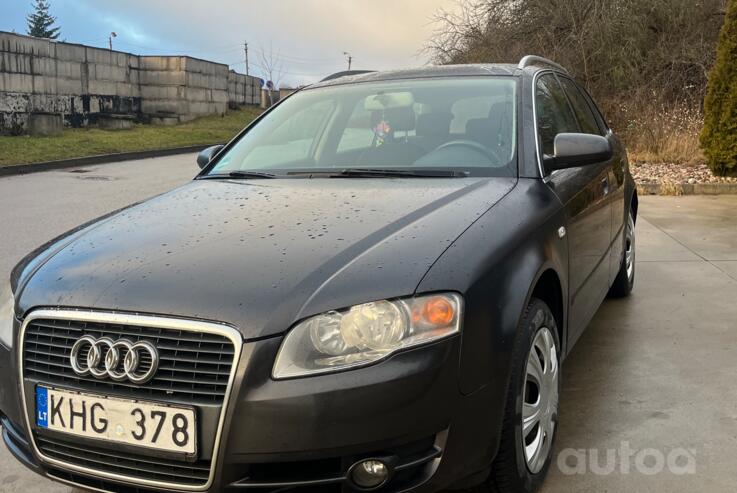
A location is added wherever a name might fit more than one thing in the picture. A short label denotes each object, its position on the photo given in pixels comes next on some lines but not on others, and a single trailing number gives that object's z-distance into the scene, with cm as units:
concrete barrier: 1898
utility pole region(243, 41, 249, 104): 3491
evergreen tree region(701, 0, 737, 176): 1039
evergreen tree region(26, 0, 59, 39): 6812
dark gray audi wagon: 186
